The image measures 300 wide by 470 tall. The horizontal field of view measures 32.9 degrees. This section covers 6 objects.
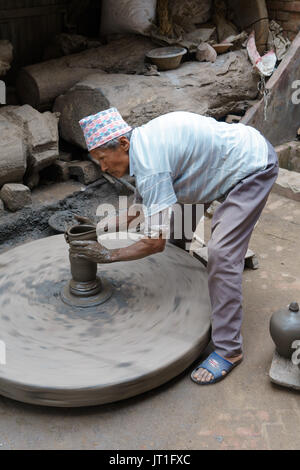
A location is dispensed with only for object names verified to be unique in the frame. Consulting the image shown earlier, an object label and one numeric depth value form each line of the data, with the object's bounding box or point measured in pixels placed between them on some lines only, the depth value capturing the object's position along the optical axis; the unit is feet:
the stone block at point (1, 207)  13.80
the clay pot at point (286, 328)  8.68
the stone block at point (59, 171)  15.65
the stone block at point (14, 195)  13.87
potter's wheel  7.99
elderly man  8.53
